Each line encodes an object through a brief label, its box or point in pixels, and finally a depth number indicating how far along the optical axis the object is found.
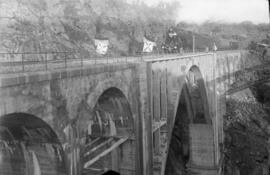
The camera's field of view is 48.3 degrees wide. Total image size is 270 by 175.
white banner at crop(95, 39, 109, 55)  23.33
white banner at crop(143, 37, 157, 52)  27.55
